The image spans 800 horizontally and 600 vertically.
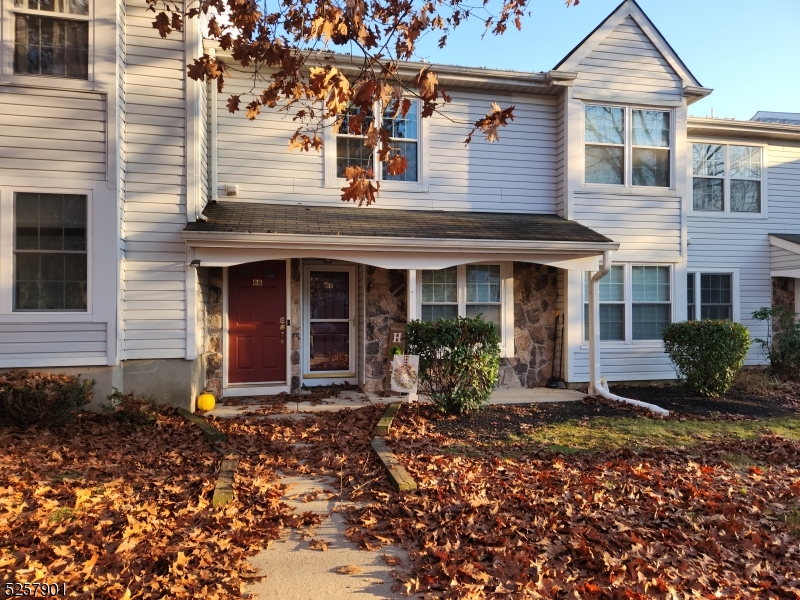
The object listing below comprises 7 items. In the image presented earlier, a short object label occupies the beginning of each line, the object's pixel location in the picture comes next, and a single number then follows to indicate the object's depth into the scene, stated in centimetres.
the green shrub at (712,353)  864
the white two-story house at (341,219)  683
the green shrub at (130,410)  652
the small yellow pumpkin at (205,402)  775
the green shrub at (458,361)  717
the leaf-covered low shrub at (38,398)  585
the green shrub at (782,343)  1023
